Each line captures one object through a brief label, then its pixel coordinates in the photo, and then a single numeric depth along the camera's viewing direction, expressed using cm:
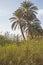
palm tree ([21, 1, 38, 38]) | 1538
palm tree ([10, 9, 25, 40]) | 1531
